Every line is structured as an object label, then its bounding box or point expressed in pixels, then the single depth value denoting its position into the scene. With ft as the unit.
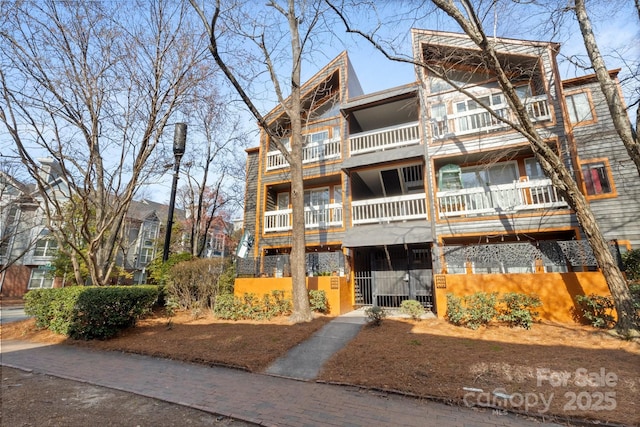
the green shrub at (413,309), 30.48
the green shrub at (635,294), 21.74
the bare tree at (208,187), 52.49
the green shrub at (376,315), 28.48
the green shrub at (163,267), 37.27
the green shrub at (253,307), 32.99
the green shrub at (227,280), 37.73
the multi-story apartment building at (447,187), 32.86
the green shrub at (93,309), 25.75
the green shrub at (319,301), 33.88
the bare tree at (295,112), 30.25
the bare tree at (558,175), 22.15
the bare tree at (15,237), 79.28
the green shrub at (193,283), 35.70
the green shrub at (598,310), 23.97
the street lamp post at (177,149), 37.24
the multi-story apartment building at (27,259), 82.69
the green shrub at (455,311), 27.12
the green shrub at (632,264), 28.73
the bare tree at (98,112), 29.89
